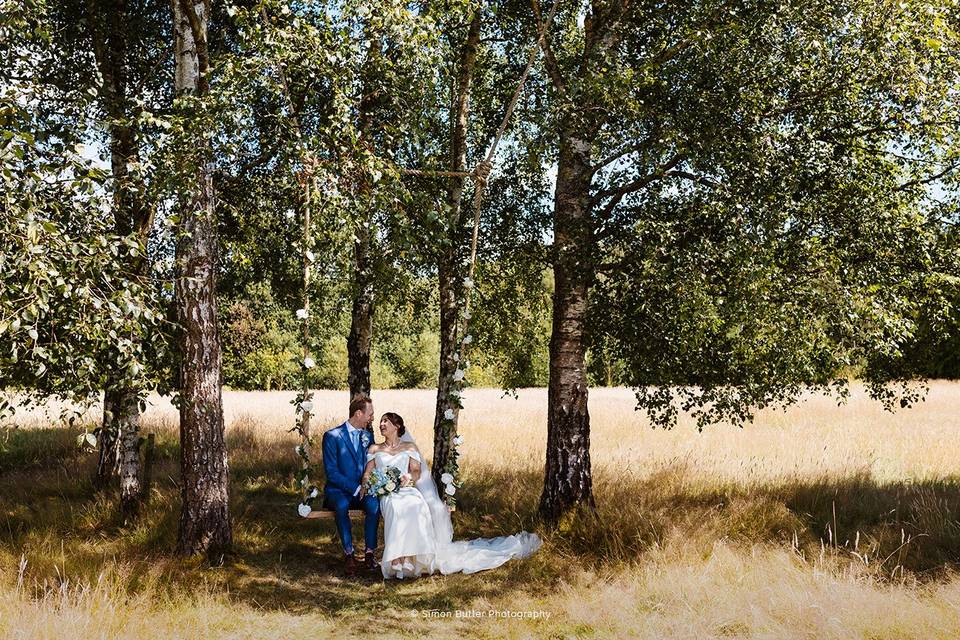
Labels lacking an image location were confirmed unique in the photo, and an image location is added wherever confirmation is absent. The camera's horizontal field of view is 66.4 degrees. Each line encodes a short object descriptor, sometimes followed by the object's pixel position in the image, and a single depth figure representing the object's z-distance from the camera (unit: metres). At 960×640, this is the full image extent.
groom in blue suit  8.48
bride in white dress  8.18
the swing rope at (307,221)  6.23
